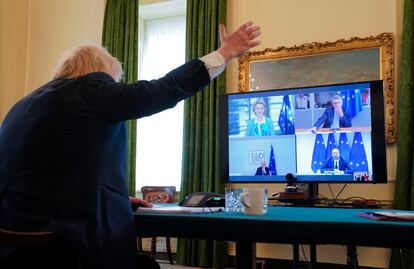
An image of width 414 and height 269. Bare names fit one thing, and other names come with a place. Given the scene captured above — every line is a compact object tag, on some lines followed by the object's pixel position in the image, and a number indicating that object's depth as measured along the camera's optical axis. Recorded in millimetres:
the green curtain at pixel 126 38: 4559
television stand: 3037
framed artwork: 3545
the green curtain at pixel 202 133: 4020
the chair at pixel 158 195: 4051
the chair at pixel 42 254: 992
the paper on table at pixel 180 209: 1244
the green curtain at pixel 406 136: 3307
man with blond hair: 1077
